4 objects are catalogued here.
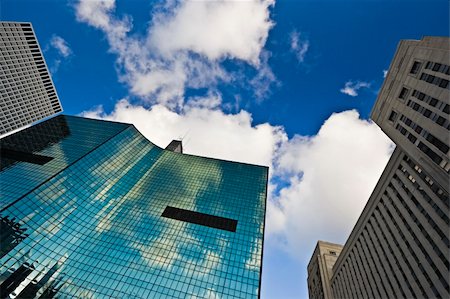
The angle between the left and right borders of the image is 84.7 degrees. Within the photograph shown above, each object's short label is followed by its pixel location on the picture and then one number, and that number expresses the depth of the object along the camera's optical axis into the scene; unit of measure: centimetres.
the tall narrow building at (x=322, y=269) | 8712
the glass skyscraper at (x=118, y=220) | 5872
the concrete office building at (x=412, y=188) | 3675
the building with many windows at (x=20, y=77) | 16488
